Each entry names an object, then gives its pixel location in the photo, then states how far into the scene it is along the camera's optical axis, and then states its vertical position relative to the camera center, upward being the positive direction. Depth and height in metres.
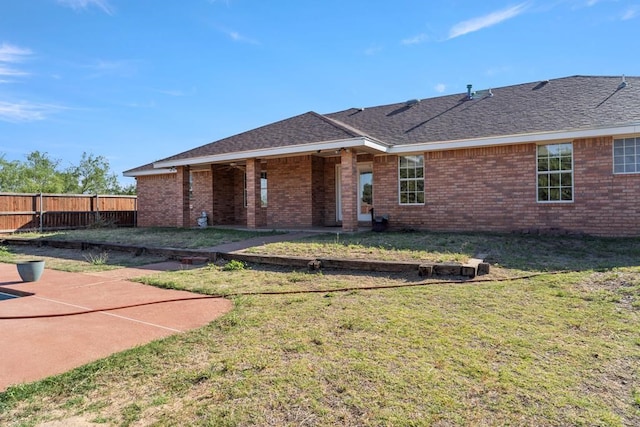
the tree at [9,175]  39.28 +3.76
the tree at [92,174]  45.22 +4.48
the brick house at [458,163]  10.66 +1.61
